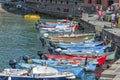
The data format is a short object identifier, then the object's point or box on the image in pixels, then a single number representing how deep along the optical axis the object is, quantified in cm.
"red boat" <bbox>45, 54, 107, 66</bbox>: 3924
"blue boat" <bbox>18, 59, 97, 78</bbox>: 3468
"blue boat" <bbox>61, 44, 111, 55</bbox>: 4266
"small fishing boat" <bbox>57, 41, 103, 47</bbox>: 4828
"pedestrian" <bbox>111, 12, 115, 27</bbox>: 6075
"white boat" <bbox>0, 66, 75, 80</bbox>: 3081
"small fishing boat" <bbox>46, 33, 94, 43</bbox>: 5347
